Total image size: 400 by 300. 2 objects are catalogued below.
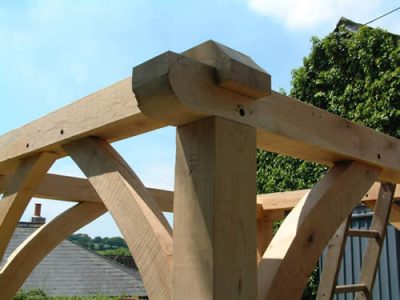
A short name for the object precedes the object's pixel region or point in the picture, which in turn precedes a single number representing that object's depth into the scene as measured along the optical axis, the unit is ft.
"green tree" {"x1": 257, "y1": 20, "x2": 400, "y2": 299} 25.61
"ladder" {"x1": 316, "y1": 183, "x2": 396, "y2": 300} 9.95
